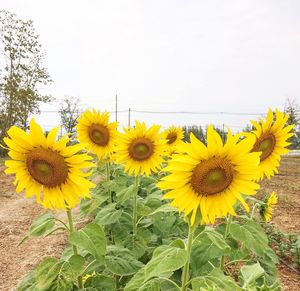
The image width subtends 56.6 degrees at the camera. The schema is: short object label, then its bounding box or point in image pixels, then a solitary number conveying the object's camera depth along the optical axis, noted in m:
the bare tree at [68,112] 28.72
